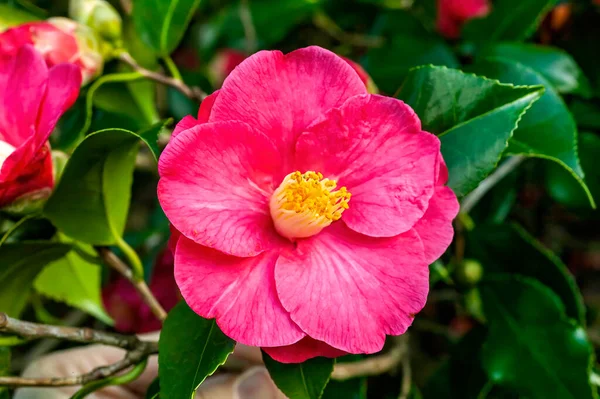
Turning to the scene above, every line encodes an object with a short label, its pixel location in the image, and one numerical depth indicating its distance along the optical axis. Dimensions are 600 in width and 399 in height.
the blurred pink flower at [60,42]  0.43
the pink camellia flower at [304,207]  0.38
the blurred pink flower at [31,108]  0.41
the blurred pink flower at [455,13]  0.57
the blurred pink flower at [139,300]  0.52
